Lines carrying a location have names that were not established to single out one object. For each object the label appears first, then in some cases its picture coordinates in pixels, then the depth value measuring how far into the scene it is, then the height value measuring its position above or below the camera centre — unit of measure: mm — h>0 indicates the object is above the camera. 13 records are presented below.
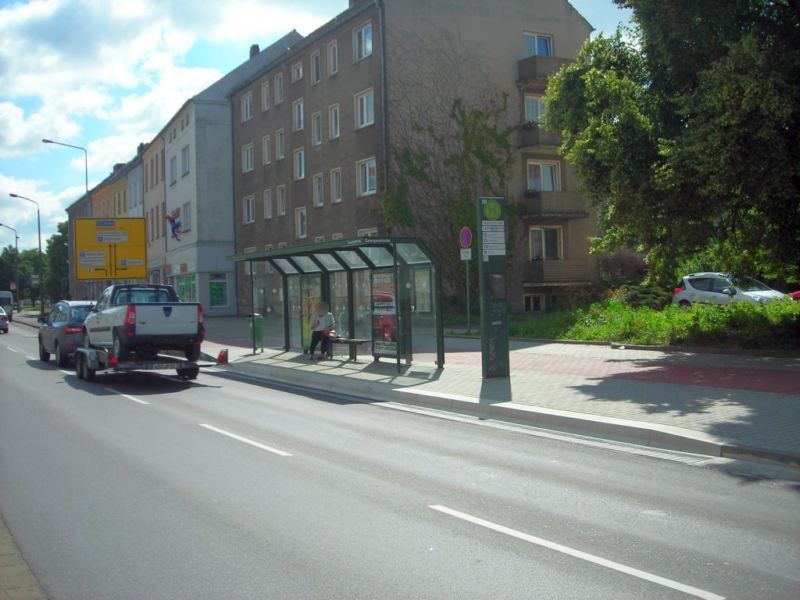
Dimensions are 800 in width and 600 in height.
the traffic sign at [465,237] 21898 +1364
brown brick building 34375 +8322
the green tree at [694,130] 13688 +2769
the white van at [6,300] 75188 -226
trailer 16891 -1451
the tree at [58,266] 98875 +3983
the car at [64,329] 22344 -920
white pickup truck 16781 -698
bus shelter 17047 -30
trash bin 23845 -1014
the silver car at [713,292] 26750 -325
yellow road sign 32594 +1912
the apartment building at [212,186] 49188 +6490
